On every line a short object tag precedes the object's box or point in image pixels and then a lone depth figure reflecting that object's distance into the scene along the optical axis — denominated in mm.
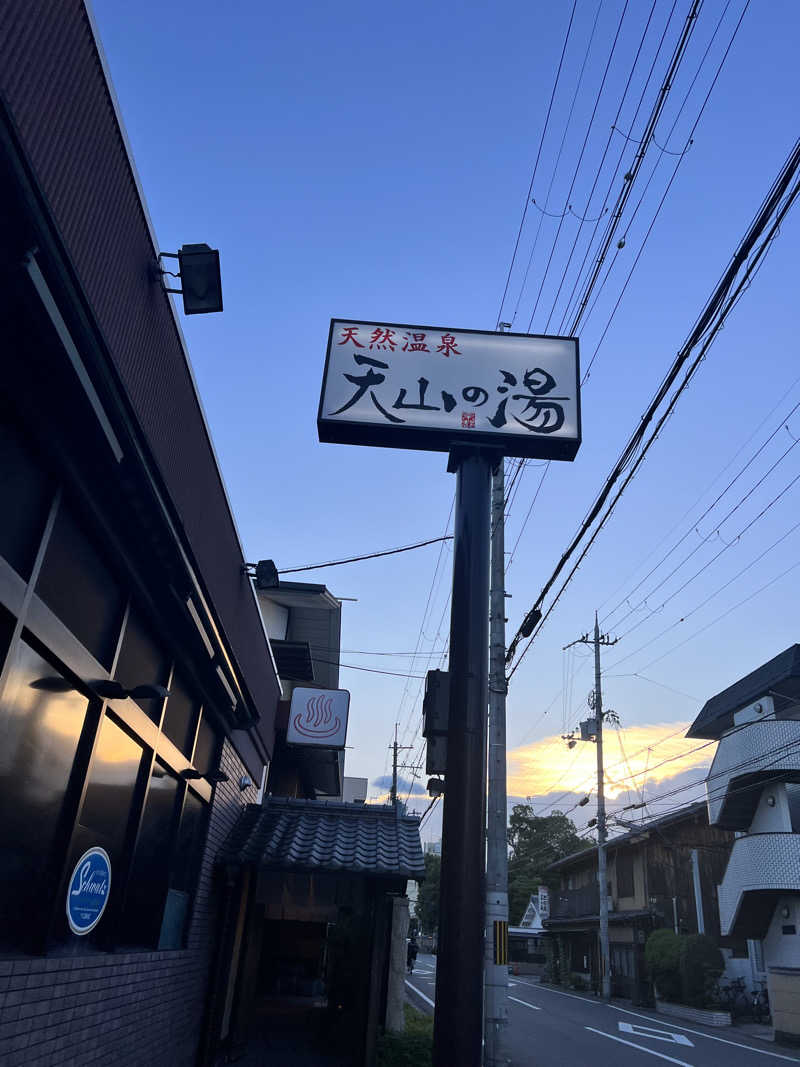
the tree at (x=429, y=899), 78938
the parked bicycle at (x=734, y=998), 27328
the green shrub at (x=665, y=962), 29422
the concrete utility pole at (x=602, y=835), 32653
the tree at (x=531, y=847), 68312
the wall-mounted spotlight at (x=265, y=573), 9875
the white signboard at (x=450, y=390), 7855
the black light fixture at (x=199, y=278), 6016
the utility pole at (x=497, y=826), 11227
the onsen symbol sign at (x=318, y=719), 14180
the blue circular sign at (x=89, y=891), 5395
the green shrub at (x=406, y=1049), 10031
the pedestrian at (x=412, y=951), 33175
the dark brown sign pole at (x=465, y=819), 4996
